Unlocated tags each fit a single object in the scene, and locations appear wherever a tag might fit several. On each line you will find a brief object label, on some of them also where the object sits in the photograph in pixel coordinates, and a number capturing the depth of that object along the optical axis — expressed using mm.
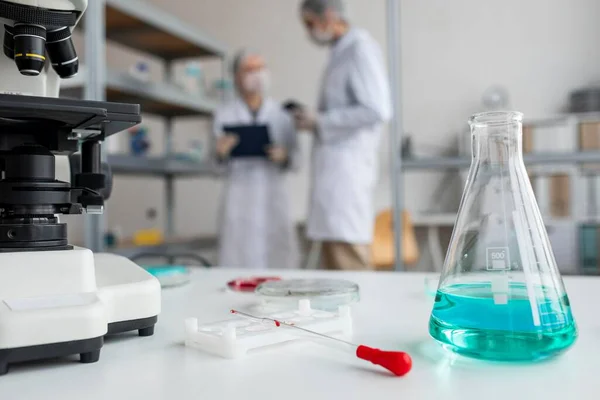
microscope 343
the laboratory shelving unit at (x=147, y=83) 1956
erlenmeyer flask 332
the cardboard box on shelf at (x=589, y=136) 3021
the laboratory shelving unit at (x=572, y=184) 2958
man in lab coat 1932
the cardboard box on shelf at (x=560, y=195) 3018
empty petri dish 497
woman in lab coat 2381
